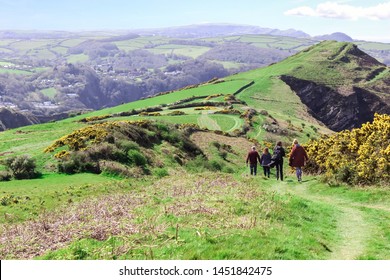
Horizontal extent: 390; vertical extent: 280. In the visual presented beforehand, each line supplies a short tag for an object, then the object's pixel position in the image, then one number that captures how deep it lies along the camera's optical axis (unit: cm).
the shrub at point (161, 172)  2955
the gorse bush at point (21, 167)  2567
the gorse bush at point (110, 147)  2820
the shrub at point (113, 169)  2781
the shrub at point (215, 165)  3819
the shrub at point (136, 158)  3125
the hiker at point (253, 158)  2983
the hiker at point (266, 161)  2893
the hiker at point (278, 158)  2762
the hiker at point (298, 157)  2669
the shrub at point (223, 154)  4582
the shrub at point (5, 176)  2539
